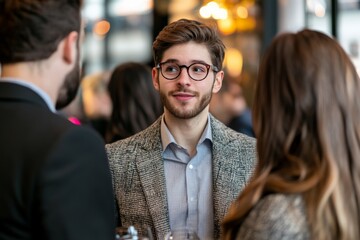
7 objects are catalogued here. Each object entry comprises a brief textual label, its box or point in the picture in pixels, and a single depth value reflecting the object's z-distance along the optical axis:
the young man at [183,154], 2.98
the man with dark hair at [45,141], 1.94
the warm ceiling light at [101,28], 12.44
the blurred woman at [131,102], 4.43
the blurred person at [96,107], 6.44
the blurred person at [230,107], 6.91
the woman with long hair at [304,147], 2.04
